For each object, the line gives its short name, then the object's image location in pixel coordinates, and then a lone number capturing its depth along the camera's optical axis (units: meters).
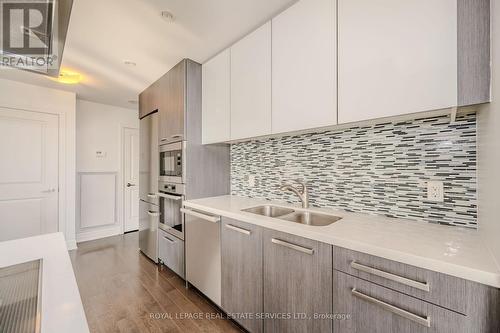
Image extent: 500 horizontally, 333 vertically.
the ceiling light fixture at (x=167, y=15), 1.56
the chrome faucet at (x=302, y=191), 1.77
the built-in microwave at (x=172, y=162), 2.26
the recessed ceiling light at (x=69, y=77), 2.57
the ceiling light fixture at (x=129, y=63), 2.31
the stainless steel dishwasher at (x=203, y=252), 1.78
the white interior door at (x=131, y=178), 4.11
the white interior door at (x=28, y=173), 2.83
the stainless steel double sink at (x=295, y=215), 1.59
